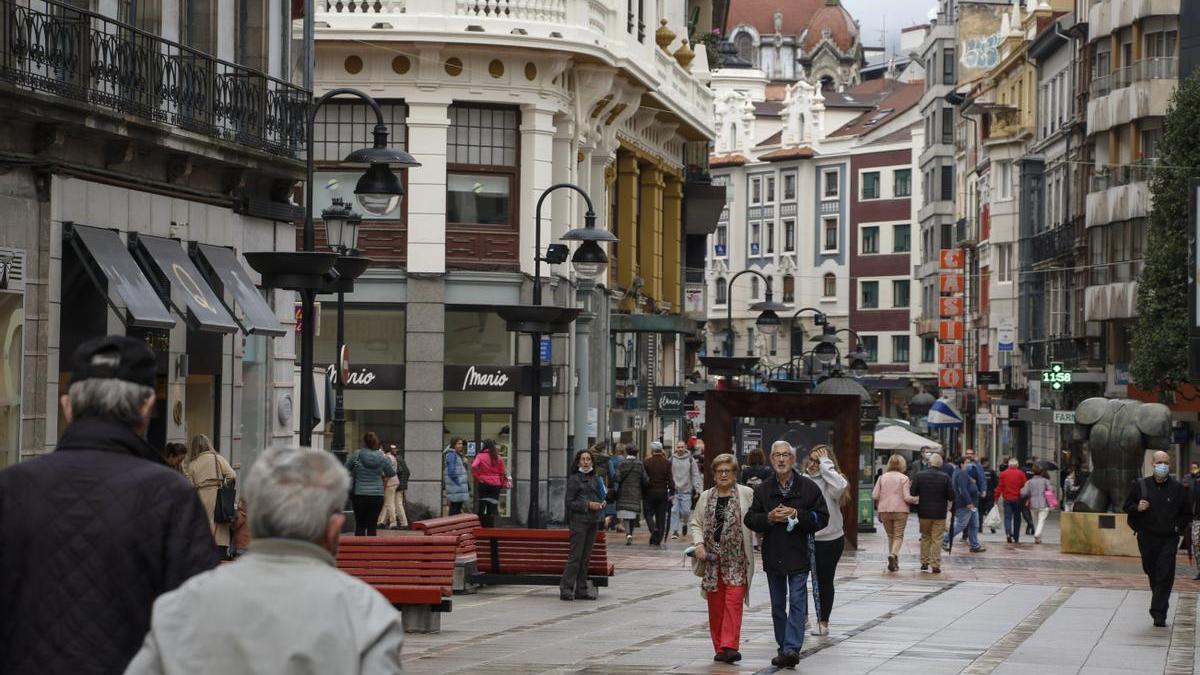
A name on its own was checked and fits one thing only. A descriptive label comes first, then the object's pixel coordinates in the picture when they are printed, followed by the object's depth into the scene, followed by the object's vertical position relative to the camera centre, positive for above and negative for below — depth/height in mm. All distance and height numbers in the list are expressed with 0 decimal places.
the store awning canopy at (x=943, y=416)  66438 -983
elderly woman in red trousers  18375 -1341
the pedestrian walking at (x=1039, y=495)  45219 -2113
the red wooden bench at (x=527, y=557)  25562 -1922
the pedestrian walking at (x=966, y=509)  40250 -2148
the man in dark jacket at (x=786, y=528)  18594 -1144
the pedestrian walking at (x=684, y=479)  41625 -1747
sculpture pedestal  39188 -2466
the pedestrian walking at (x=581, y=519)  24141 -1452
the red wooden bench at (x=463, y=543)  24922 -1794
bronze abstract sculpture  40156 -1072
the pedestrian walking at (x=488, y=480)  39250 -1706
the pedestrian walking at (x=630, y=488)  39906 -1837
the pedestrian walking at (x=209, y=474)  22391 -951
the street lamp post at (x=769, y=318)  59688 +1485
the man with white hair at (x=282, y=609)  5676 -560
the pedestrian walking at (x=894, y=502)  33344 -1684
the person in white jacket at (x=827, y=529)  20938 -1292
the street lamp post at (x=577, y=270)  29766 +1330
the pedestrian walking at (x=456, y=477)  38250 -1623
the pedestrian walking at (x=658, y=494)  39500 -1935
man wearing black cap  6938 -519
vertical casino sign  103125 +2840
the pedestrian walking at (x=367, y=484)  30219 -1391
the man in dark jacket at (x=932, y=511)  33094 -1787
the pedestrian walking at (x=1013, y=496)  44625 -2133
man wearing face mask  23188 -1345
